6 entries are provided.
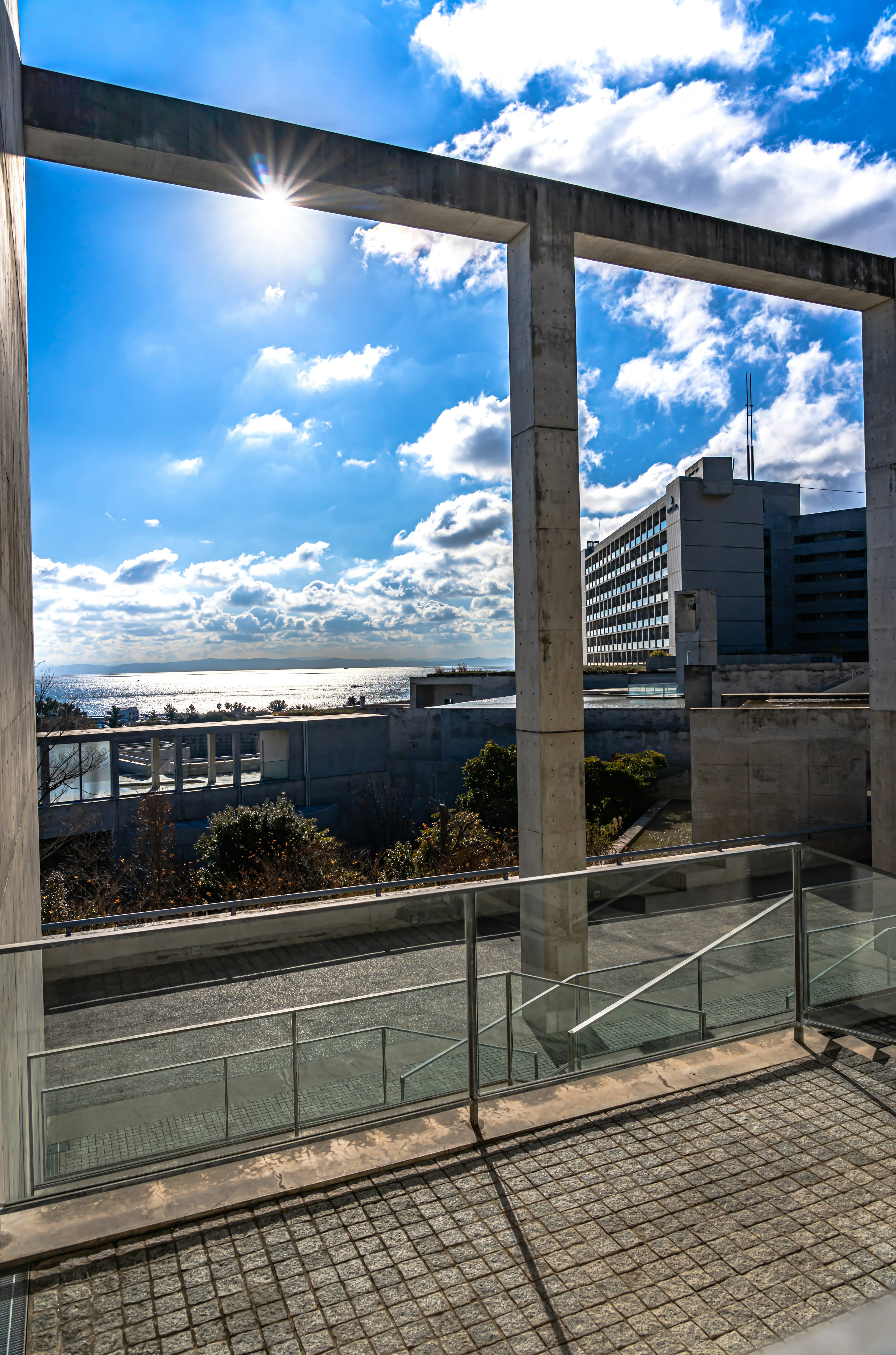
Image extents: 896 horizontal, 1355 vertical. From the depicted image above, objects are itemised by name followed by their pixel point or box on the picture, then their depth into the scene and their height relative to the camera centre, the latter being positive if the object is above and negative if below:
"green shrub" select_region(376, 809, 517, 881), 16.30 -3.95
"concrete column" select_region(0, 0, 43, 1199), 2.91 +0.05
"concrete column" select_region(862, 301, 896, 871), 10.25 +1.54
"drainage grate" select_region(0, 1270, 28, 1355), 2.34 -2.00
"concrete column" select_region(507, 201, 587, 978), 7.62 +1.41
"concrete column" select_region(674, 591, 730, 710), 32.03 +1.60
